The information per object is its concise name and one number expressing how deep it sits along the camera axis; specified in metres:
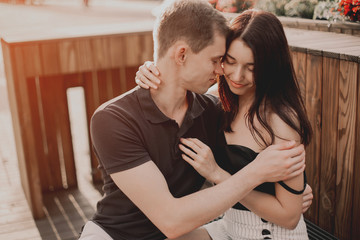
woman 1.87
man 1.74
